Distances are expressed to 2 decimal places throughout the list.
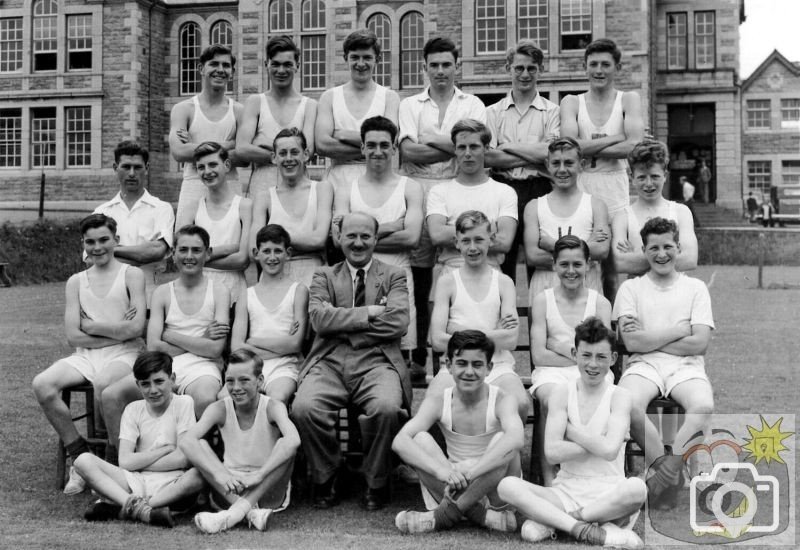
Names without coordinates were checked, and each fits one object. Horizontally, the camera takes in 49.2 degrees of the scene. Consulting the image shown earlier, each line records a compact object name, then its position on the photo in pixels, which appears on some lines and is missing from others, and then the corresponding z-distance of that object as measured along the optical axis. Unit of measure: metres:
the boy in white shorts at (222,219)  5.80
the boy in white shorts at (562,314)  5.13
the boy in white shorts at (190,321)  5.34
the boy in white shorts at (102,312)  5.50
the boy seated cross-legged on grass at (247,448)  4.61
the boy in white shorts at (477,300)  5.18
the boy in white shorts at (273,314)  5.38
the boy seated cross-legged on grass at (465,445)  4.48
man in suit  4.96
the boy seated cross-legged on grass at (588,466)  4.25
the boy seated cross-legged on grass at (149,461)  4.62
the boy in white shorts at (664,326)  5.09
